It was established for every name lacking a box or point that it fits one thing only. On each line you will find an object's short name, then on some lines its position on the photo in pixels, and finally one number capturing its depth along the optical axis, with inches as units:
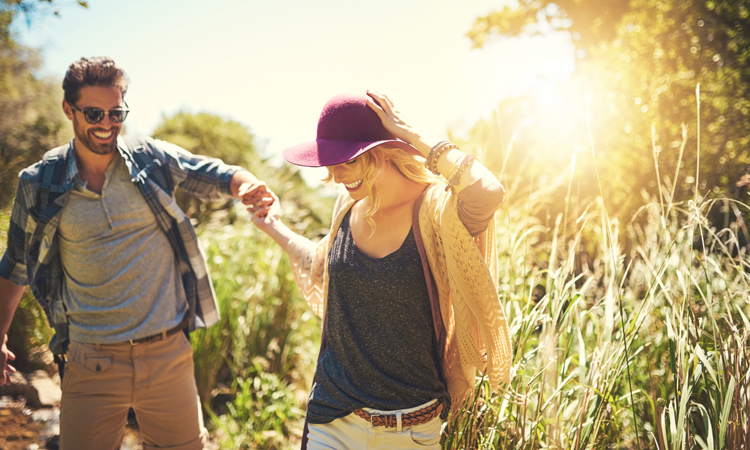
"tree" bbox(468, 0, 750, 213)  139.3
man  79.5
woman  56.6
